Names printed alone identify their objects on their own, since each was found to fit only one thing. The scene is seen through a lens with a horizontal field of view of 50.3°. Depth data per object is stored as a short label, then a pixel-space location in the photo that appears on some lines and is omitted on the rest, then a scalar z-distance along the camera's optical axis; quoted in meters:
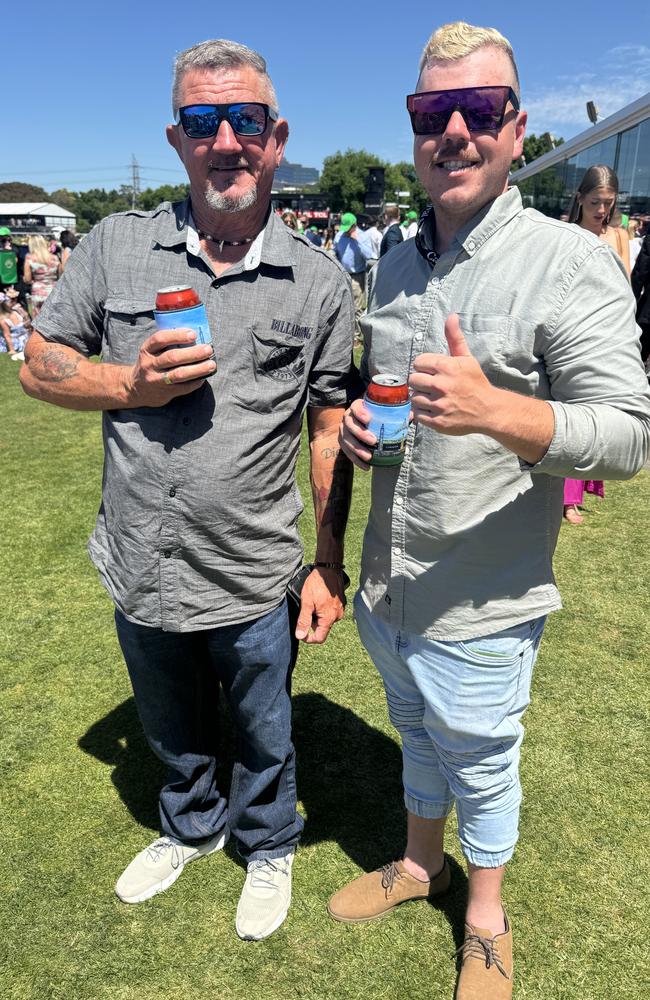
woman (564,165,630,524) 4.53
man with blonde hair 1.40
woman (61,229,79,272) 15.60
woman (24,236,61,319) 12.38
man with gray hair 1.82
